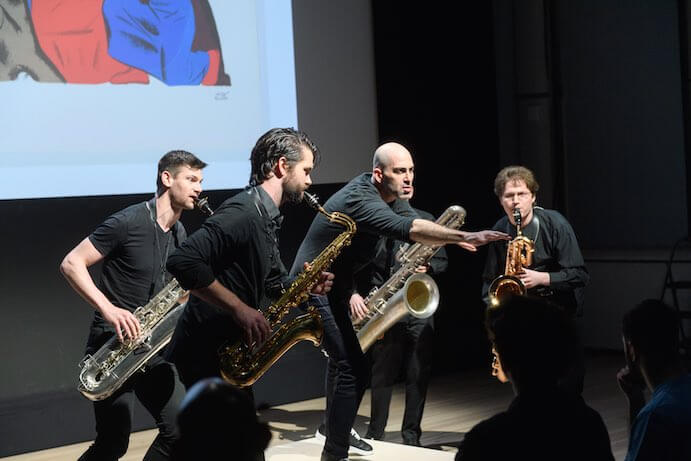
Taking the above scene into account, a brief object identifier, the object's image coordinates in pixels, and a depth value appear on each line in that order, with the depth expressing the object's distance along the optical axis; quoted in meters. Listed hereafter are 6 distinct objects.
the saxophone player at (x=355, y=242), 4.32
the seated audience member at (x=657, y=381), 2.37
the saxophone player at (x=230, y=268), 3.43
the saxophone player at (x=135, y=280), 3.97
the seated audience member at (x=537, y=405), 2.03
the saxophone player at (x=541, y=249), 4.92
